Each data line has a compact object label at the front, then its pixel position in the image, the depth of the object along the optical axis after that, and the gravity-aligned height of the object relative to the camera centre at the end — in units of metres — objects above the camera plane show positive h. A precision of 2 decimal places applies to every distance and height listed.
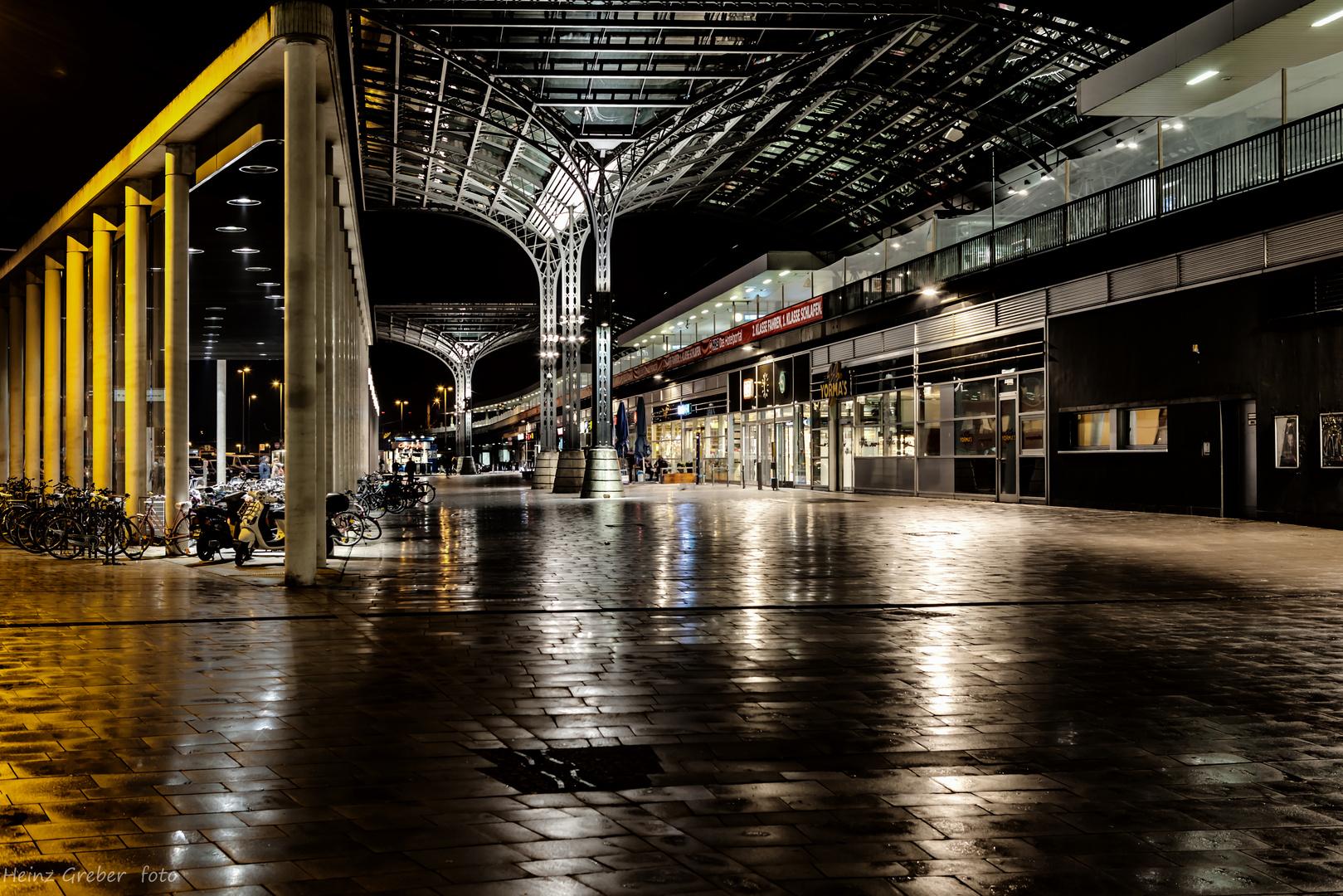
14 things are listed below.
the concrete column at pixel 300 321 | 11.51 +1.44
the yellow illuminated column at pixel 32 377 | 25.22 +1.92
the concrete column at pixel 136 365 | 17.62 +1.53
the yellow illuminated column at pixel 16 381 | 27.05 +2.02
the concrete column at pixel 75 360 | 21.62 +2.08
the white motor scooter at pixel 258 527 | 14.18 -0.92
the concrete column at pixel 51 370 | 23.95 +1.95
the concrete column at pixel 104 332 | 19.61 +2.29
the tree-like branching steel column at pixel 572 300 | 42.56 +6.10
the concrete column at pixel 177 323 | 16.00 +1.99
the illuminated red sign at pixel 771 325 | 39.99 +5.15
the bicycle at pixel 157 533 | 15.24 -1.05
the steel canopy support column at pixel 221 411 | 38.28 +1.78
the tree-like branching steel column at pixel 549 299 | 49.09 +7.10
